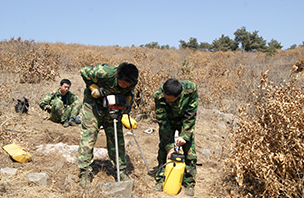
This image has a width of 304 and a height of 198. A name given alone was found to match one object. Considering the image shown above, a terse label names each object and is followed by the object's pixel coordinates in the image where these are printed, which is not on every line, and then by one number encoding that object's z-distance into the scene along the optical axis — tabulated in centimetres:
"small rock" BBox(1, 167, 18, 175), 313
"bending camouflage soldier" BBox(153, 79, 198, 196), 325
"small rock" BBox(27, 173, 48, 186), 292
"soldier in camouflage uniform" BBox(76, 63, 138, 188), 301
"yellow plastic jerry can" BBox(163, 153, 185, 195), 320
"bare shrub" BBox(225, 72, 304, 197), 291
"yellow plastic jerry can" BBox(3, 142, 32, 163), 345
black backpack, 549
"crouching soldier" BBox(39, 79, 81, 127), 572
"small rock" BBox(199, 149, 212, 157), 519
